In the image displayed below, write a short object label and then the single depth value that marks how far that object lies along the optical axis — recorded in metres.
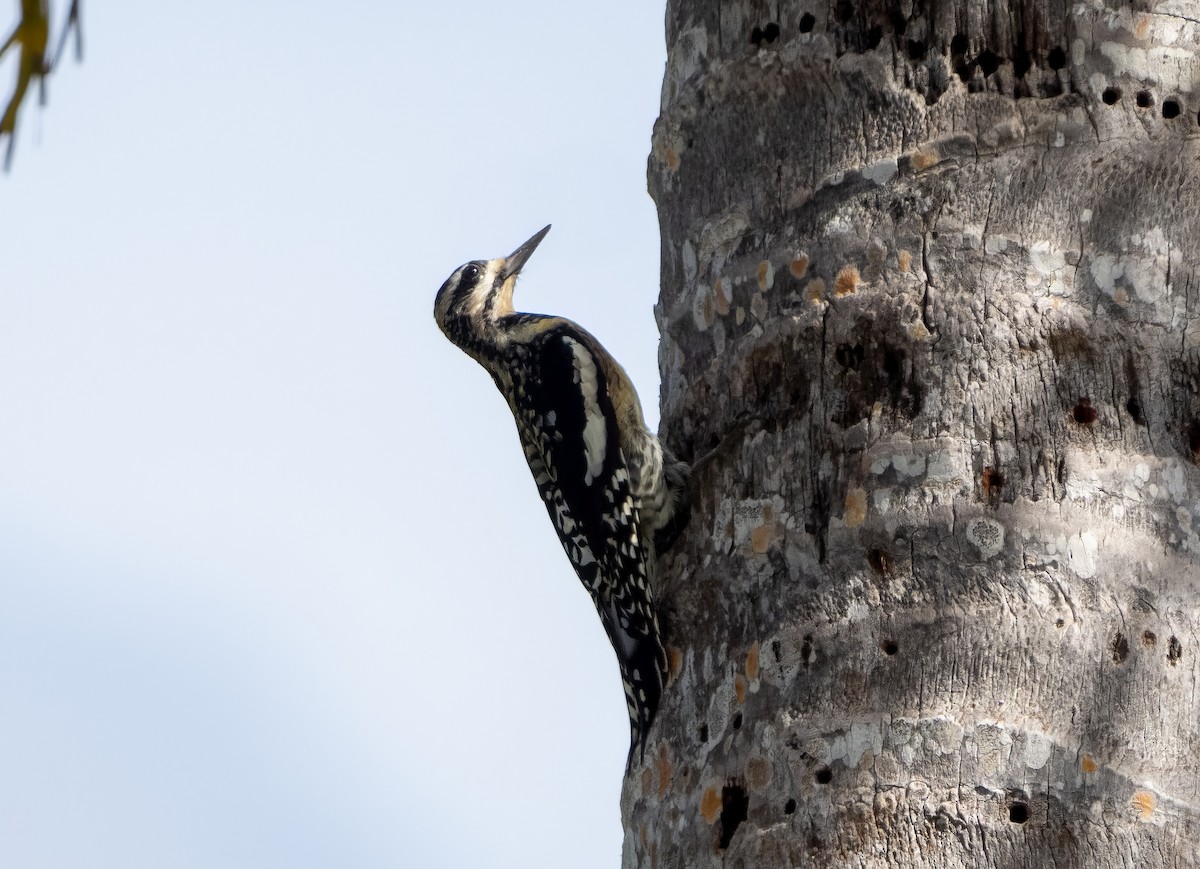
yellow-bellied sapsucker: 7.18
